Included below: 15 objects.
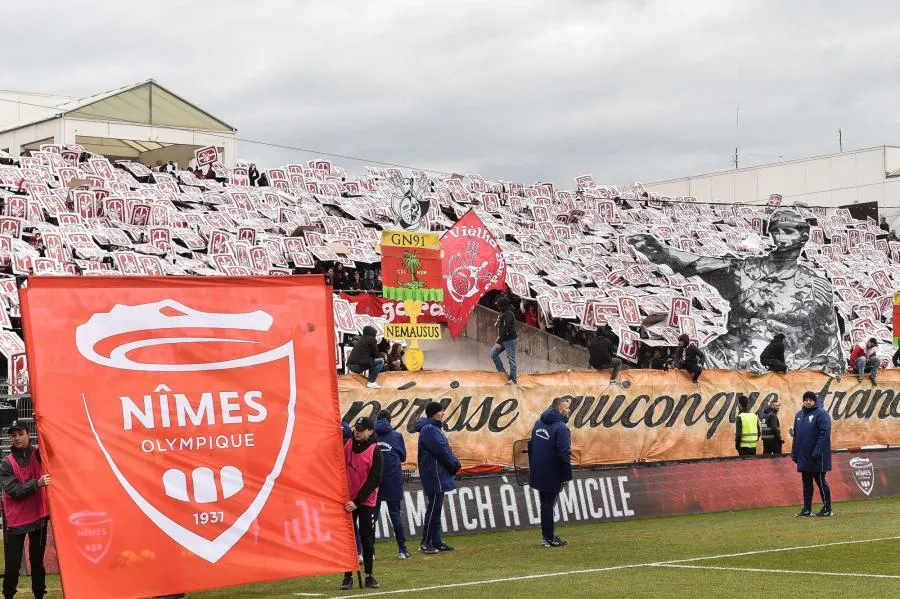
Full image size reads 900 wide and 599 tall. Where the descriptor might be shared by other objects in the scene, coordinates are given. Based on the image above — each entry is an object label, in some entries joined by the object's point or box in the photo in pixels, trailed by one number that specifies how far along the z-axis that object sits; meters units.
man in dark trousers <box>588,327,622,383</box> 24.55
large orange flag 10.70
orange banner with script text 21.80
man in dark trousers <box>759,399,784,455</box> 24.55
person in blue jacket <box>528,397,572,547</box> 16.73
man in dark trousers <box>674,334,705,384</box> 24.52
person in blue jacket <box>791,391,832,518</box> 19.69
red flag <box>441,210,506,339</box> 25.36
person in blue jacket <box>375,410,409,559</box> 16.16
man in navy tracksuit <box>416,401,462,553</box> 16.66
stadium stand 31.81
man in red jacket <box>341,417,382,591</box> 13.36
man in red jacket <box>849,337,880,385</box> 26.84
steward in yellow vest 23.83
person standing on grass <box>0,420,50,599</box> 12.14
